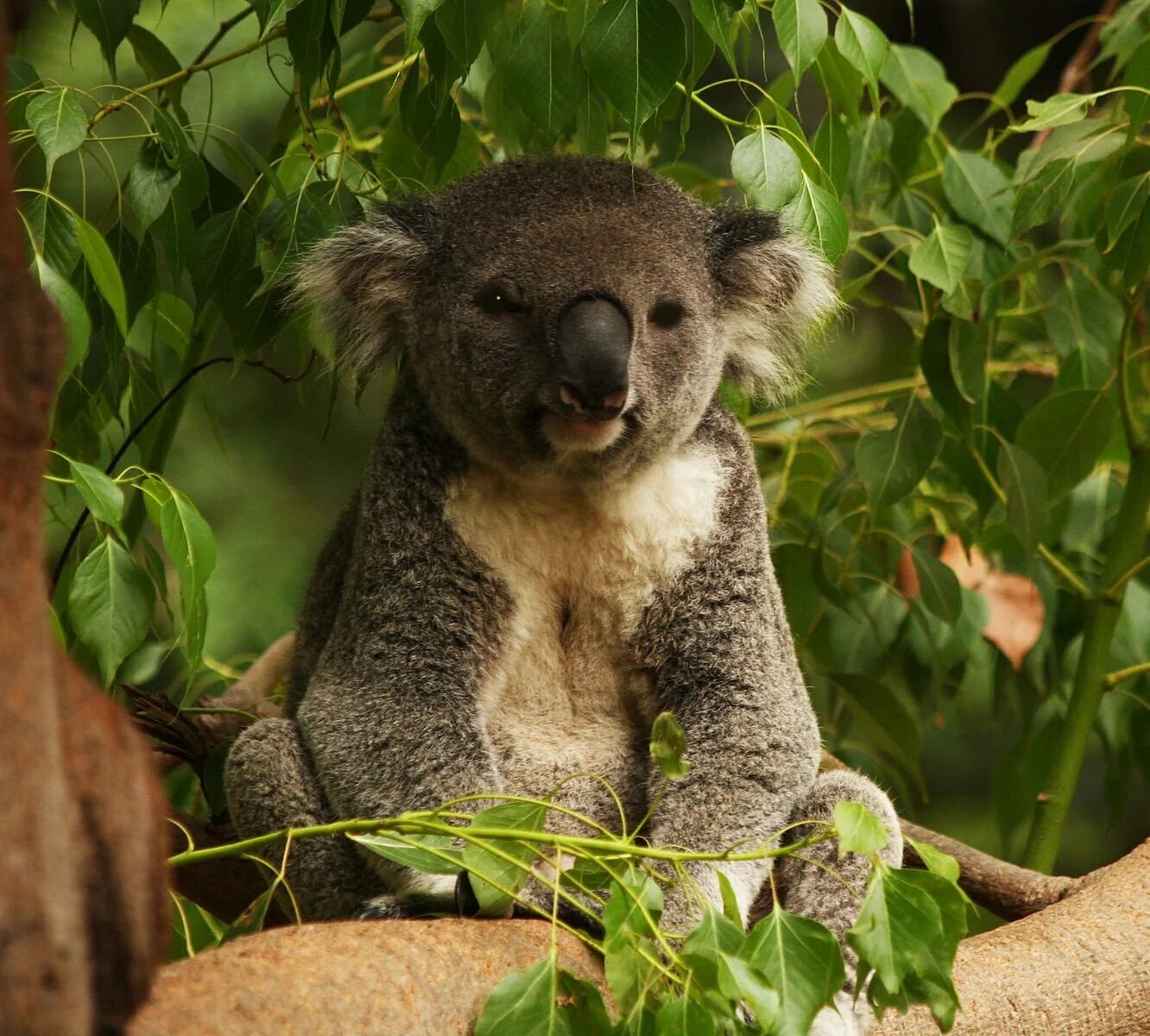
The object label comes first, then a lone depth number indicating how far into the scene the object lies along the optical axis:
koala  5.09
